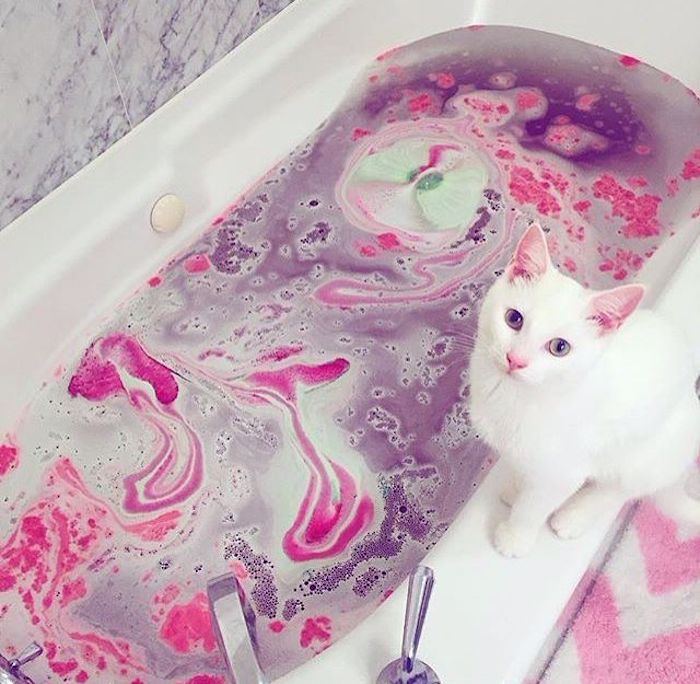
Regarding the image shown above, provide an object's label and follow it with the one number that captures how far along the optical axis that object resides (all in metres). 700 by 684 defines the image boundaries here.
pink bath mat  1.15
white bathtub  0.85
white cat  0.82
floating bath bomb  1.51
